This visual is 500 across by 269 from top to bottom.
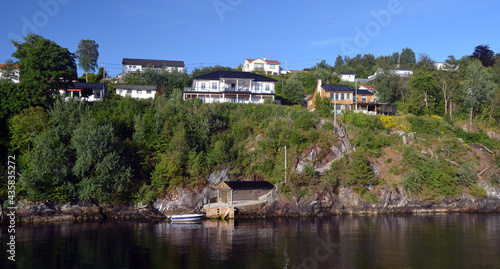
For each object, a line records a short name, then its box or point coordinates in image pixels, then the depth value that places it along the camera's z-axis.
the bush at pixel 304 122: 58.72
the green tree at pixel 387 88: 76.94
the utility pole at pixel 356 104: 73.12
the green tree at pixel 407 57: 140.15
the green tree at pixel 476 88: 67.25
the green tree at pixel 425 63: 89.50
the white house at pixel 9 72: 73.63
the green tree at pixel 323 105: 66.00
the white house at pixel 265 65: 114.19
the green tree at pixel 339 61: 154.50
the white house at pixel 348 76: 110.75
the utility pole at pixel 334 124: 59.85
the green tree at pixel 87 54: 93.12
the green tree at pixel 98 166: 45.97
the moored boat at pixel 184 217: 46.41
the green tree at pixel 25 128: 49.31
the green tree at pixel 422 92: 70.69
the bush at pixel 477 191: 52.03
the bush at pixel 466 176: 52.56
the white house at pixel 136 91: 77.31
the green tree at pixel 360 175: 50.97
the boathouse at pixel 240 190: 49.31
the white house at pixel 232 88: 71.62
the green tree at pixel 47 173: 44.41
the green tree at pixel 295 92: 77.31
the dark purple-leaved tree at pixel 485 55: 96.44
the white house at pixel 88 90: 64.31
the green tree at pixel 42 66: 55.16
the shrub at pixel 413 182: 51.09
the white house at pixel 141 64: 105.75
